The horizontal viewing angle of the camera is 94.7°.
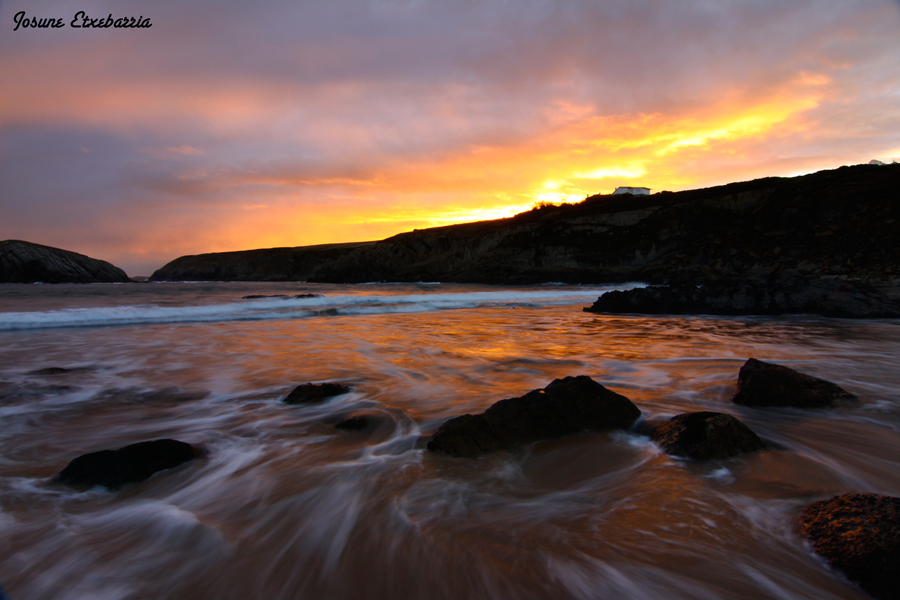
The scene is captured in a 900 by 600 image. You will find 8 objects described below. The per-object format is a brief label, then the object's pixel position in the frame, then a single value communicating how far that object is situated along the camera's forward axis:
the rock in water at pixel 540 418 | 2.56
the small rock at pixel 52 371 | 4.83
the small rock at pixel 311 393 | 3.68
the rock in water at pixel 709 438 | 2.33
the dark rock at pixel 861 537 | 1.34
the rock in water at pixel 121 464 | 2.26
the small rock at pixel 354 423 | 3.09
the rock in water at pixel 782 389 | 3.23
